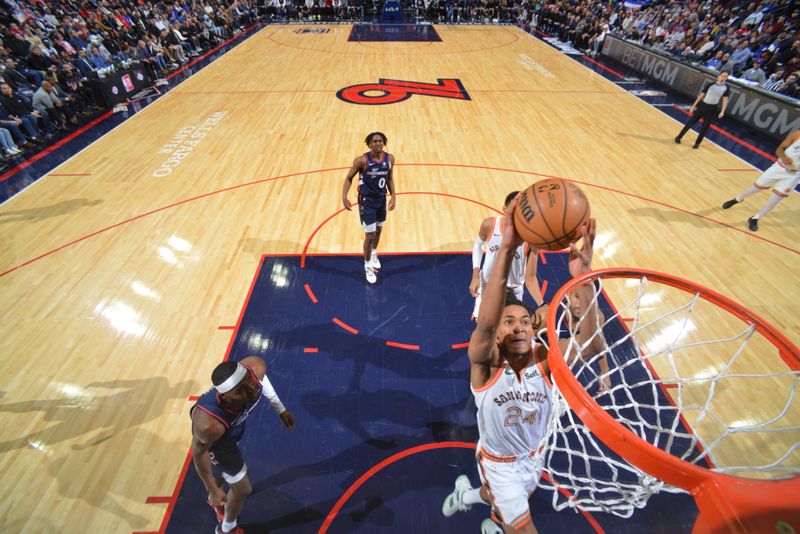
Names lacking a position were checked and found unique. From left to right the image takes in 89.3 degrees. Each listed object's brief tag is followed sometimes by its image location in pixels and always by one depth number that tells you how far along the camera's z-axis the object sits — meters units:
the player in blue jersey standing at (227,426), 2.56
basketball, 1.94
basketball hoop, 1.35
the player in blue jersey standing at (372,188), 4.80
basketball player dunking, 2.44
